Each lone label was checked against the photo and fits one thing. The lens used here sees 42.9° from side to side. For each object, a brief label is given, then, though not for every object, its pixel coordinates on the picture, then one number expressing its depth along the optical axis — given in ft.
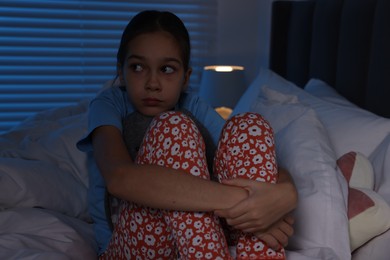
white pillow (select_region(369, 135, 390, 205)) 4.06
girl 3.27
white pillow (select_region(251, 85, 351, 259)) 3.68
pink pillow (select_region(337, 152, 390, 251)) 3.71
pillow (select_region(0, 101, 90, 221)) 4.69
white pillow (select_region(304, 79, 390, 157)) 4.63
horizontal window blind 9.39
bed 3.76
